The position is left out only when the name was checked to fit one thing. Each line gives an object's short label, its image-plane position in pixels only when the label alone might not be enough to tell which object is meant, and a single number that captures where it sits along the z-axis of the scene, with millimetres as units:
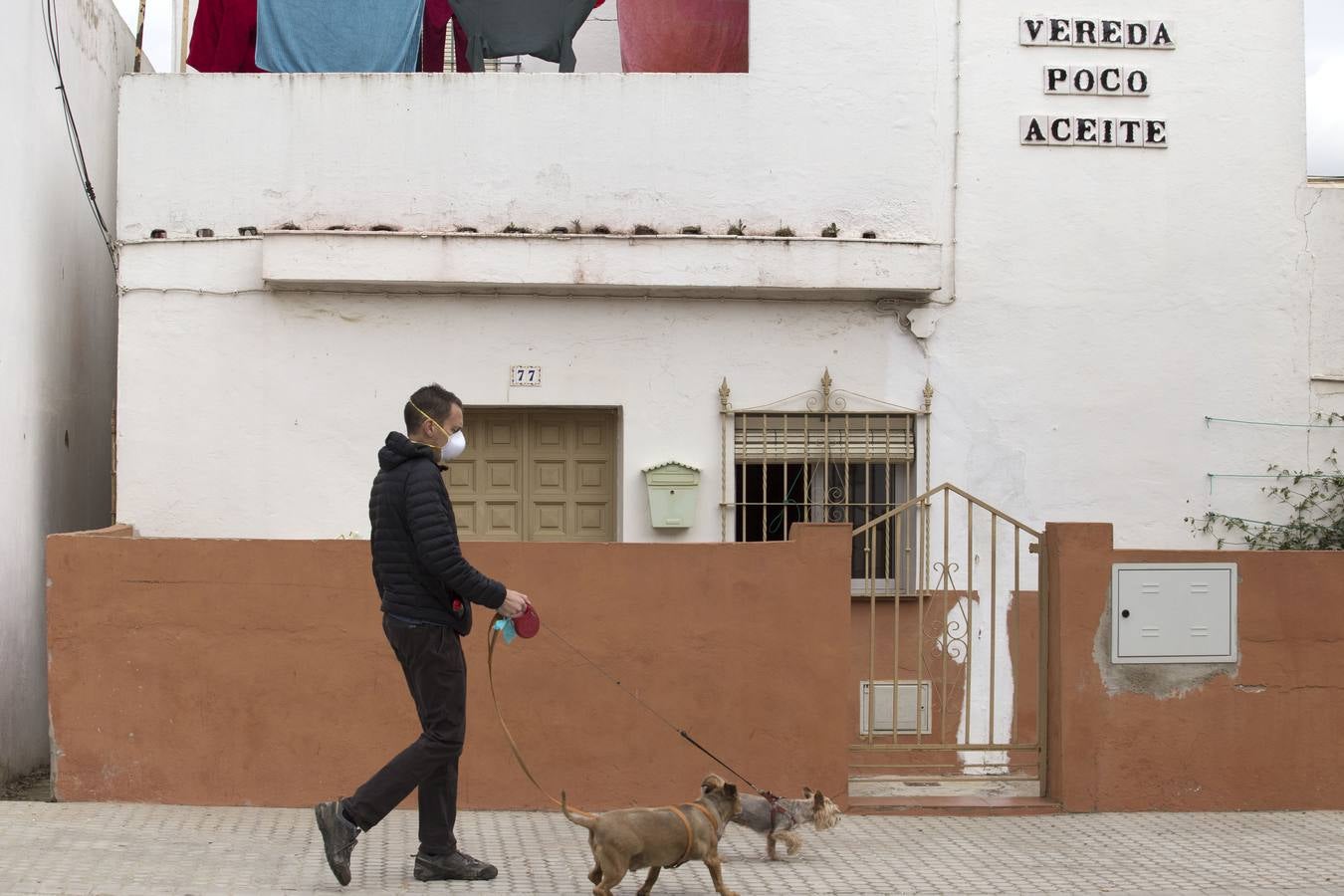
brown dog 5668
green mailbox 9820
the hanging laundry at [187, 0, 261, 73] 10648
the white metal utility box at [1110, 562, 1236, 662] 7727
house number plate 9961
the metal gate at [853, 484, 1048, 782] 9227
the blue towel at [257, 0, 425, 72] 10320
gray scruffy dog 6500
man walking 5879
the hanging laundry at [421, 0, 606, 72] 10859
